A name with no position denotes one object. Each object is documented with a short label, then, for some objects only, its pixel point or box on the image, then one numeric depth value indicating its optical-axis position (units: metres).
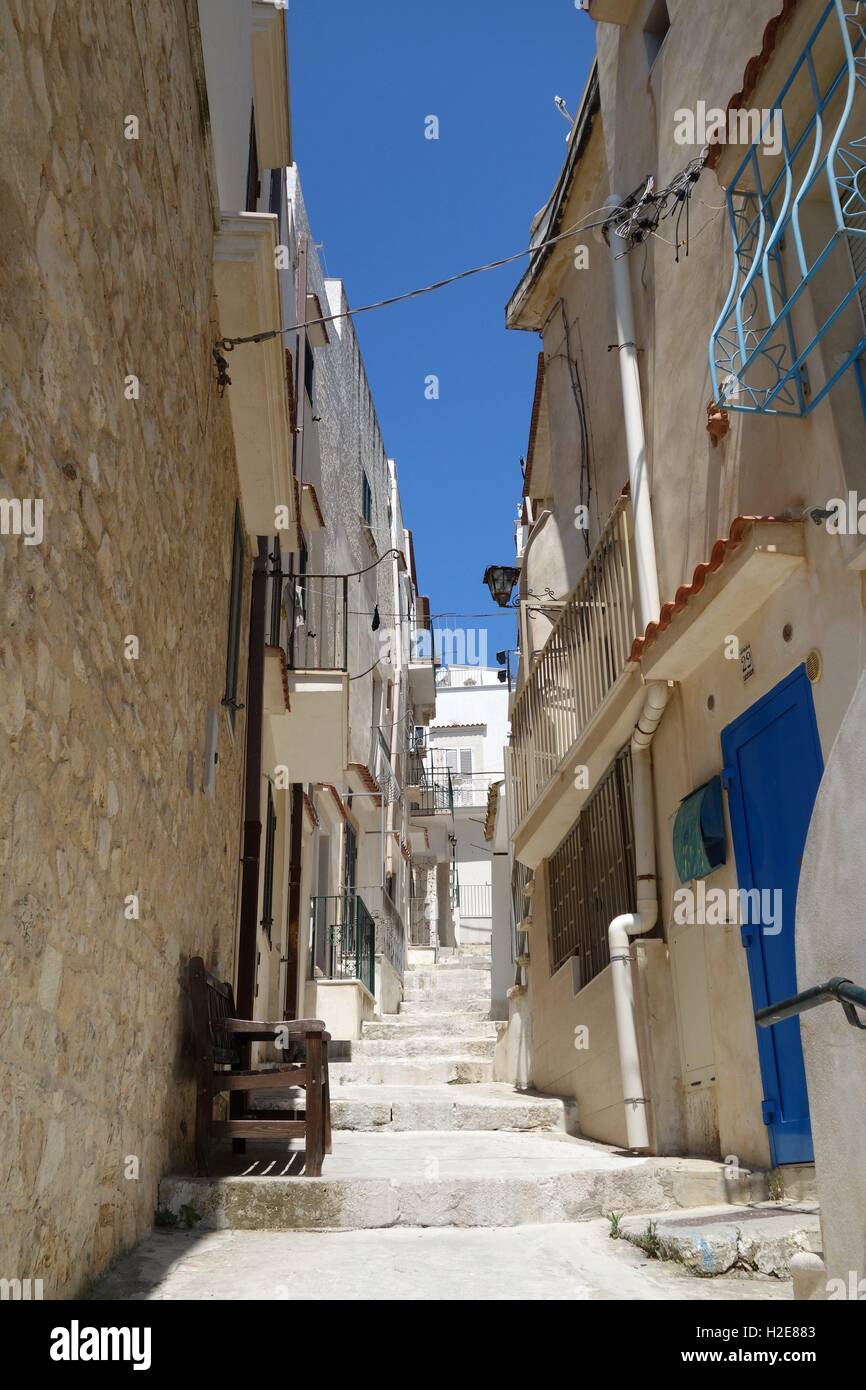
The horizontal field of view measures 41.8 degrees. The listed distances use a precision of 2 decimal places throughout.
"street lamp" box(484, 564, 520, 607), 14.95
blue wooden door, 4.91
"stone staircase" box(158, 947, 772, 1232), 4.77
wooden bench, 5.29
